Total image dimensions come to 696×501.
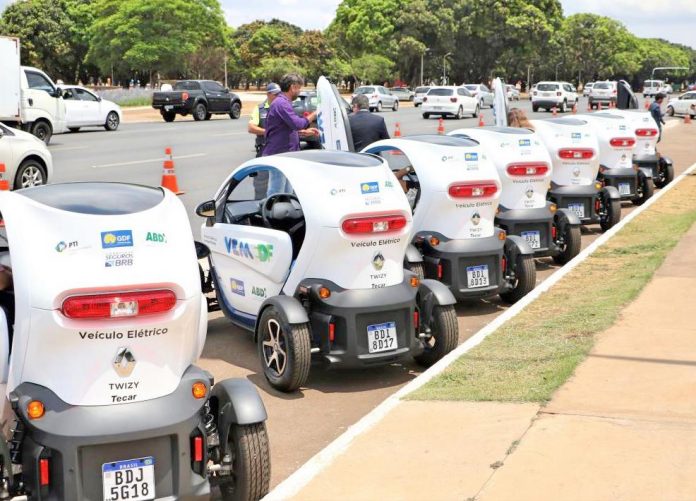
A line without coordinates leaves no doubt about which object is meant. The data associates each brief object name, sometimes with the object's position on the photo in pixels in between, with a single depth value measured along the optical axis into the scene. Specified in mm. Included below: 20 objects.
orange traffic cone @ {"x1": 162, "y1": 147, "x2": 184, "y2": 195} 16766
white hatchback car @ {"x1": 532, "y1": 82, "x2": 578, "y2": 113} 56312
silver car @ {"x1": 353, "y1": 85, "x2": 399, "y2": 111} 54375
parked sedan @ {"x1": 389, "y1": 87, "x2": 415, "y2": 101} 71250
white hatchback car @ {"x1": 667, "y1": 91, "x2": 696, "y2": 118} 52906
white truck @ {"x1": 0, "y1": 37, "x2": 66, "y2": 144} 25469
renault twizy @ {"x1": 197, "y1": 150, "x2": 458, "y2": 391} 7098
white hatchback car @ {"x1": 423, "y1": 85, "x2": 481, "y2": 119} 47312
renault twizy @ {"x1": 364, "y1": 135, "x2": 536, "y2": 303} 9172
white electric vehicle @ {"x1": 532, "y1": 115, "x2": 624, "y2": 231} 13211
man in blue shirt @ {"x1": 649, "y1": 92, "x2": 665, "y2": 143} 24009
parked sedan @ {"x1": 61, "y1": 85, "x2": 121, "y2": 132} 32406
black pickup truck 42156
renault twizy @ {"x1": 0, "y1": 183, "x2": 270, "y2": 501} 4379
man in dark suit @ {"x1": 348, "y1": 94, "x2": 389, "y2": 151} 11789
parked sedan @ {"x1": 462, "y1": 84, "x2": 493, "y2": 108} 57434
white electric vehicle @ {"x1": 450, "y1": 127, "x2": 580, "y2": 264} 10898
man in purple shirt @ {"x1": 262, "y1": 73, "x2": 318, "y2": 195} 10781
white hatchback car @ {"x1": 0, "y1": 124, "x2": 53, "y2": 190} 17203
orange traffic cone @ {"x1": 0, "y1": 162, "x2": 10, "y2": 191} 16877
